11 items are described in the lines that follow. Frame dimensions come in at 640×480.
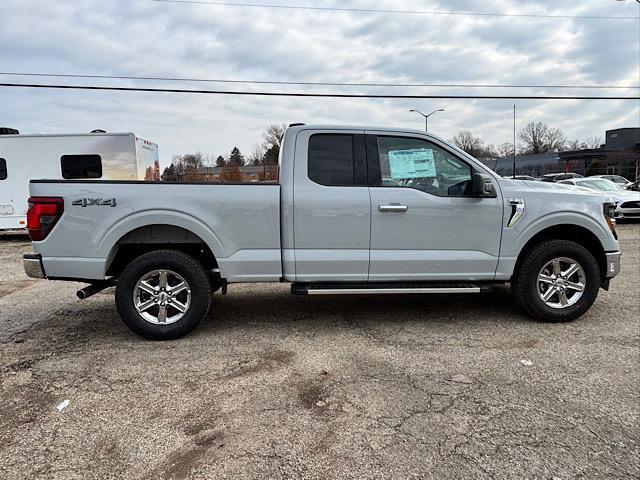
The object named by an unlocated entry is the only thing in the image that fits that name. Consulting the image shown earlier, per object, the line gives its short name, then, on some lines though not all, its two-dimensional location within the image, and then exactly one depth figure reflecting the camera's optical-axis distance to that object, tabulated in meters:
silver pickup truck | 4.45
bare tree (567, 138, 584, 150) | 91.29
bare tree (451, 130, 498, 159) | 85.12
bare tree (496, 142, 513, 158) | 96.65
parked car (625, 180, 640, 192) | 16.48
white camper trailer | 12.02
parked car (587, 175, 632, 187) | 25.08
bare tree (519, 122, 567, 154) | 93.69
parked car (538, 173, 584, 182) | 32.28
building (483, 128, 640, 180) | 48.34
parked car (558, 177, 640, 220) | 14.72
